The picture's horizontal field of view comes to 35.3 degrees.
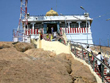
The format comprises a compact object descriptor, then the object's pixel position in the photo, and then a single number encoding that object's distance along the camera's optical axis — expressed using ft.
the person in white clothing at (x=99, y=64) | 37.18
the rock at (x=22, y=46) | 67.95
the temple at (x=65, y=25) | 93.50
